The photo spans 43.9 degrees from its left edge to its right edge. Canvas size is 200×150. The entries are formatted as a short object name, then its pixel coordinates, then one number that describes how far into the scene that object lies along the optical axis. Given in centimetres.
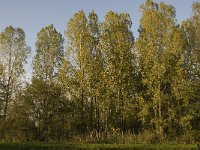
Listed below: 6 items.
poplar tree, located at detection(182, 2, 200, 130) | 2719
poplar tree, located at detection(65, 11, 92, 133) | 2727
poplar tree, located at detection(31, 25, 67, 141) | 2297
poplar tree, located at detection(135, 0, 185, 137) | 2581
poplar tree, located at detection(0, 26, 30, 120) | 3215
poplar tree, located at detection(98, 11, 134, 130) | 2719
